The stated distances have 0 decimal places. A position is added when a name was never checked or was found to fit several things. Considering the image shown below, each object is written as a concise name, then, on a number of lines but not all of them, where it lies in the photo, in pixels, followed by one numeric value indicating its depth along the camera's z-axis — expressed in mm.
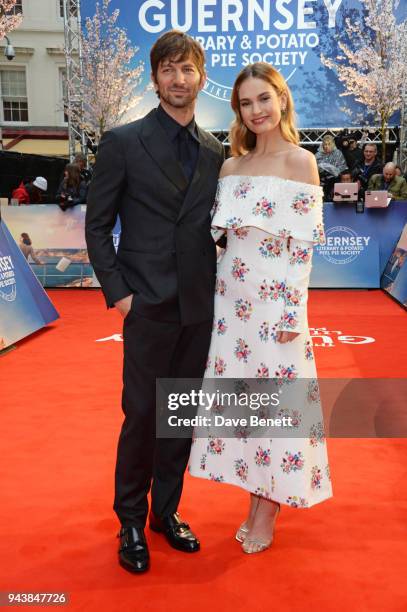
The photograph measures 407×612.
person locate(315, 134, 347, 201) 9570
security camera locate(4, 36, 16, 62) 14822
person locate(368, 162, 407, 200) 8773
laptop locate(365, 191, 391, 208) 8141
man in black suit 2098
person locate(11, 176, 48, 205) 10133
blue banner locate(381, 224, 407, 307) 7243
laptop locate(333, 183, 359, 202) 8172
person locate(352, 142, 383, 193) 9531
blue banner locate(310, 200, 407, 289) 8219
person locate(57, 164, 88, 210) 8818
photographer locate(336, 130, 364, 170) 9984
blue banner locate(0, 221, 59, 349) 5340
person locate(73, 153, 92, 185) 9631
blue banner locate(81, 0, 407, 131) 12102
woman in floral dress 2104
